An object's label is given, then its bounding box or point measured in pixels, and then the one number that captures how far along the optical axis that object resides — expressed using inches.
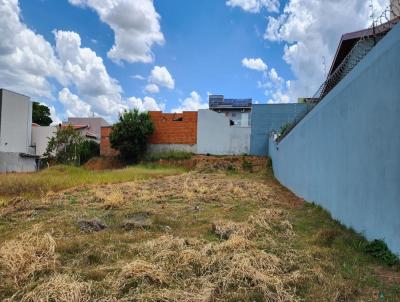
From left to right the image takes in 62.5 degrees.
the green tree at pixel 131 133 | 1035.3
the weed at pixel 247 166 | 891.7
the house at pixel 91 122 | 1561.0
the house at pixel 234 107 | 1876.2
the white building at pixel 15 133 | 968.9
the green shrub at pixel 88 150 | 1110.0
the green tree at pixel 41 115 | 1574.3
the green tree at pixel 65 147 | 1046.4
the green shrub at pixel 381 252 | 147.9
